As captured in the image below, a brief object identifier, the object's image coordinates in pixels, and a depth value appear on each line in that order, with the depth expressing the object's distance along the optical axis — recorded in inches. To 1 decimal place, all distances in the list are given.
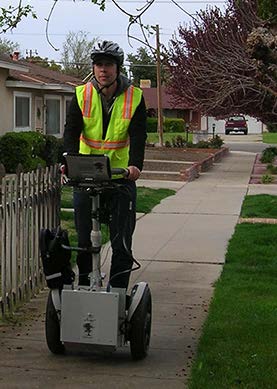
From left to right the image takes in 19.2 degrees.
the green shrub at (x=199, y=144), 1428.9
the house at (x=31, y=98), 949.8
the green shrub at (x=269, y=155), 1193.0
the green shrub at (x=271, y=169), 985.8
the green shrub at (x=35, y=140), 891.4
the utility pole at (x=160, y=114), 1459.4
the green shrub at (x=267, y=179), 884.0
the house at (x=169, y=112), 2775.6
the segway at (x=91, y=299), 199.0
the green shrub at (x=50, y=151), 961.2
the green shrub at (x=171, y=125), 2493.8
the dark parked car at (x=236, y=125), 2753.0
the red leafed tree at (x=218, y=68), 1097.4
